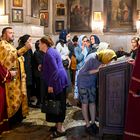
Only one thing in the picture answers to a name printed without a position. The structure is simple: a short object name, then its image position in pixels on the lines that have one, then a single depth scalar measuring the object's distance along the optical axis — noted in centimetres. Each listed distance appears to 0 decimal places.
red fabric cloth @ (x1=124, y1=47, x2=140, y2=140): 278
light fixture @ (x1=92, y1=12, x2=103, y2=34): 1136
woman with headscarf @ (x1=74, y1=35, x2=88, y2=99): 503
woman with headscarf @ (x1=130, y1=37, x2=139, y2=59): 544
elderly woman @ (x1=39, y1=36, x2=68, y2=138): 366
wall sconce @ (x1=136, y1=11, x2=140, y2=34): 1128
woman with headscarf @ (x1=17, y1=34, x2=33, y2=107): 510
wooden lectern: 337
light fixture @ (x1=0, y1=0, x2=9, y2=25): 782
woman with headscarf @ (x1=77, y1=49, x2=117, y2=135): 380
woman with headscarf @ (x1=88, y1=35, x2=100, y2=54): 523
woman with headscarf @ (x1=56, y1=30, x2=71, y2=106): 530
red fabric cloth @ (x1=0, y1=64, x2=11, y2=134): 386
